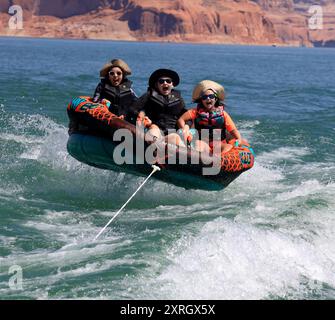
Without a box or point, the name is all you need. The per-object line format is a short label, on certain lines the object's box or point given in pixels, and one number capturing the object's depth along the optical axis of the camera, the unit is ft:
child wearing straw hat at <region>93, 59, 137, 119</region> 61.93
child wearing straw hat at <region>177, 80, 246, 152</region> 57.26
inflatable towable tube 55.21
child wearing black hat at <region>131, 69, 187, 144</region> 58.23
